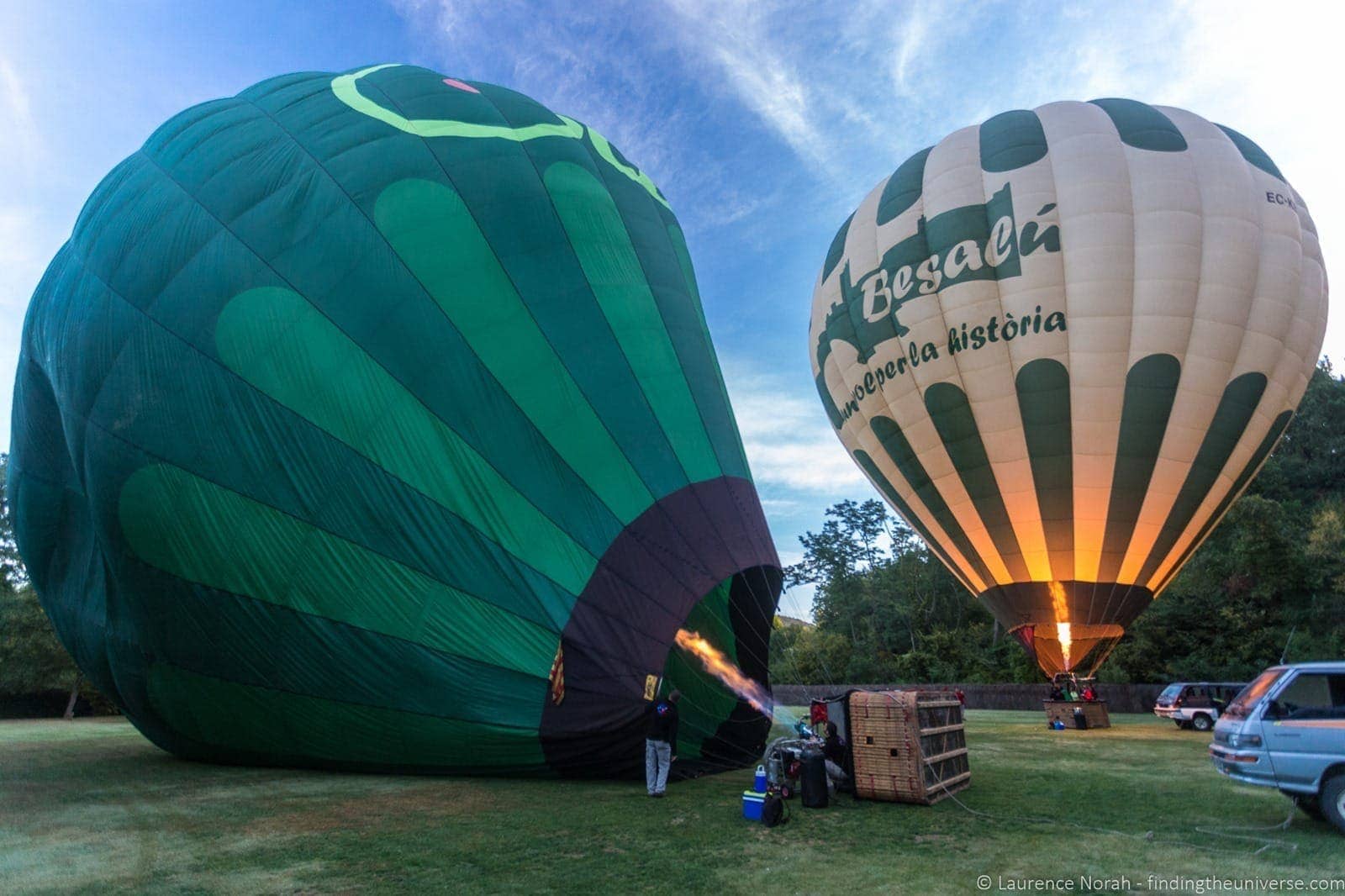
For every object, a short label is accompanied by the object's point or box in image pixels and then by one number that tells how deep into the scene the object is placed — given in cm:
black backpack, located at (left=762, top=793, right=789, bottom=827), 542
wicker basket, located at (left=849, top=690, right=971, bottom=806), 632
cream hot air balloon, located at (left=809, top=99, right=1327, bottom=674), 1338
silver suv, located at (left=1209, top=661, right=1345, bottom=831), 539
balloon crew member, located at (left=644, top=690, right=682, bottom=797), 633
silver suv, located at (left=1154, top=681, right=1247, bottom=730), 1549
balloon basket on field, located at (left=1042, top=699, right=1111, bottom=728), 1461
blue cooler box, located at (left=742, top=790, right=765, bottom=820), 552
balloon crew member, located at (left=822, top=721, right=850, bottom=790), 674
